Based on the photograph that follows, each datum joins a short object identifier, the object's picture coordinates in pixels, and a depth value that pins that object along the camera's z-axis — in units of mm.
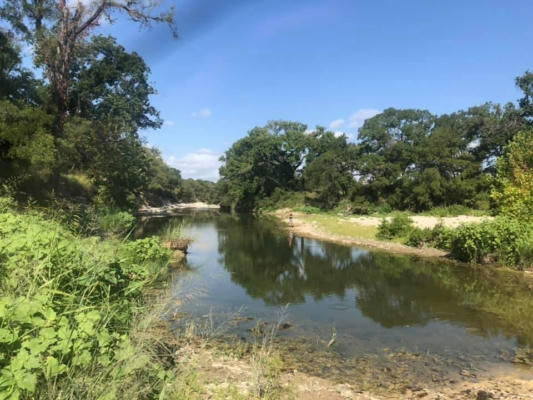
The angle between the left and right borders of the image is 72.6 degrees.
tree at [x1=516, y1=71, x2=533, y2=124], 40656
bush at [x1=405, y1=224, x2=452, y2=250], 19312
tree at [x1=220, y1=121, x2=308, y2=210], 63000
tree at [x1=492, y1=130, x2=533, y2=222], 19406
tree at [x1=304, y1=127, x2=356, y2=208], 50769
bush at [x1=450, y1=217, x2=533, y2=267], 15453
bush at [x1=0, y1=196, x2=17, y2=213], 9802
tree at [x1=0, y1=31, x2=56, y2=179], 14961
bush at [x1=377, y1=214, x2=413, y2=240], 23422
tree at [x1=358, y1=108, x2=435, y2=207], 46438
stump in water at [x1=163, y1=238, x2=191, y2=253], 16947
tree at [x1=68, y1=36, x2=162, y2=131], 28219
